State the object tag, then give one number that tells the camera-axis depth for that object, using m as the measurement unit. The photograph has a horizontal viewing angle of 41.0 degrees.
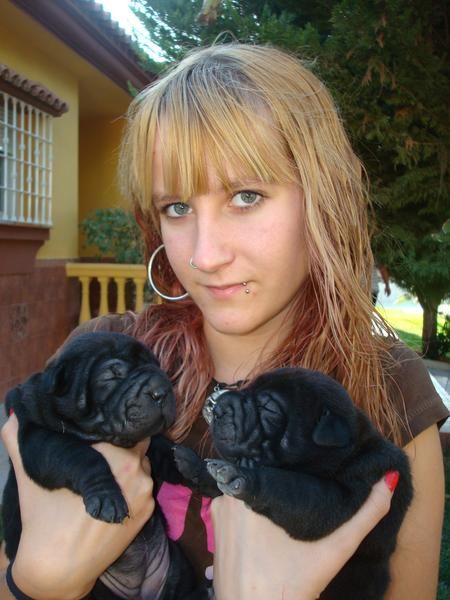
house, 6.04
